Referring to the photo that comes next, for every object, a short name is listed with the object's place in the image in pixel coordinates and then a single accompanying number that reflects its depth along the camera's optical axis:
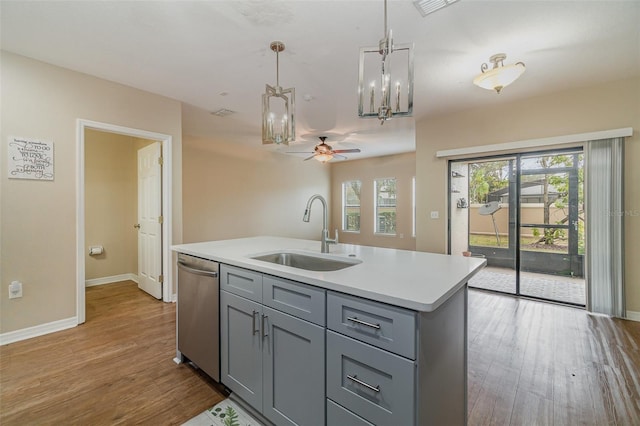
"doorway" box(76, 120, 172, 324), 2.91
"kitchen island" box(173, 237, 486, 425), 1.00
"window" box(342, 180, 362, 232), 8.27
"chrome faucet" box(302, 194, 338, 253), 1.97
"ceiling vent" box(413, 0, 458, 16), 1.94
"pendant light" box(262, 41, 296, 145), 2.22
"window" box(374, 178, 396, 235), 7.50
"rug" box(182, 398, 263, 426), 1.58
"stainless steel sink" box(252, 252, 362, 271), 1.81
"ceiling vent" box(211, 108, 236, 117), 4.07
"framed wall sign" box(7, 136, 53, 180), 2.54
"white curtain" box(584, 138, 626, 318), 3.11
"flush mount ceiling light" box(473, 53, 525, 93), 2.43
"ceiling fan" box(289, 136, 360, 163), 5.03
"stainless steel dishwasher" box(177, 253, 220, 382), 1.83
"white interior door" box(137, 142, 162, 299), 3.69
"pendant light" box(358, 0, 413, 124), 1.52
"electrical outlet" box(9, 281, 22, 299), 2.56
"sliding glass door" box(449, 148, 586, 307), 3.62
